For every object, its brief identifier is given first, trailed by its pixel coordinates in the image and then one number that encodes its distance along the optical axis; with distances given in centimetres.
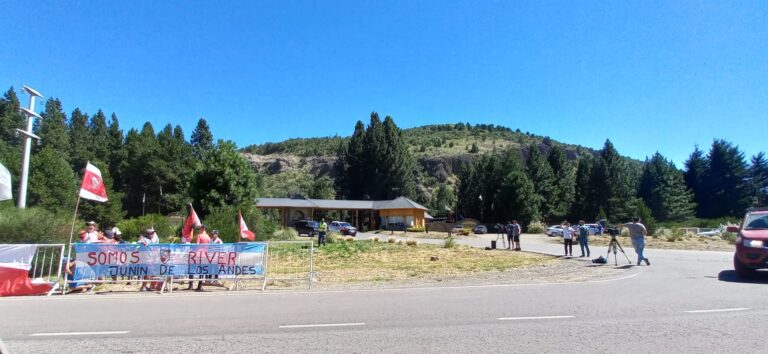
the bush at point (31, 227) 1438
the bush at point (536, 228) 6275
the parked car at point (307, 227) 4736
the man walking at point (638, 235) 1630
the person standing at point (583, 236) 2098
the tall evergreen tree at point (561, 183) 7806
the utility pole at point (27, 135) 1767
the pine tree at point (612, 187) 7588
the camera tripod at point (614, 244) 1759
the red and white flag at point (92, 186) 1271
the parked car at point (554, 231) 5284
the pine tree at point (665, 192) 7519
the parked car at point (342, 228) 4644
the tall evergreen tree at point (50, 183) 4834
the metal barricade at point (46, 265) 1230
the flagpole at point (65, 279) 1153
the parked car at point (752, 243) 1148
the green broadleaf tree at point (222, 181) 3822
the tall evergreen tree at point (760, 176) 7750
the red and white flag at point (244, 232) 1580
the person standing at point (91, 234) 1316
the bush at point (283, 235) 3509
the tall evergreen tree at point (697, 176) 8044
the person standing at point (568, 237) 2233
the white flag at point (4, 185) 968
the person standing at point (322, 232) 3052
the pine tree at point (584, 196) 7719
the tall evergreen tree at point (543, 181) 7669
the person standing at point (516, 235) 2722
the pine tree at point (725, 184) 7556
